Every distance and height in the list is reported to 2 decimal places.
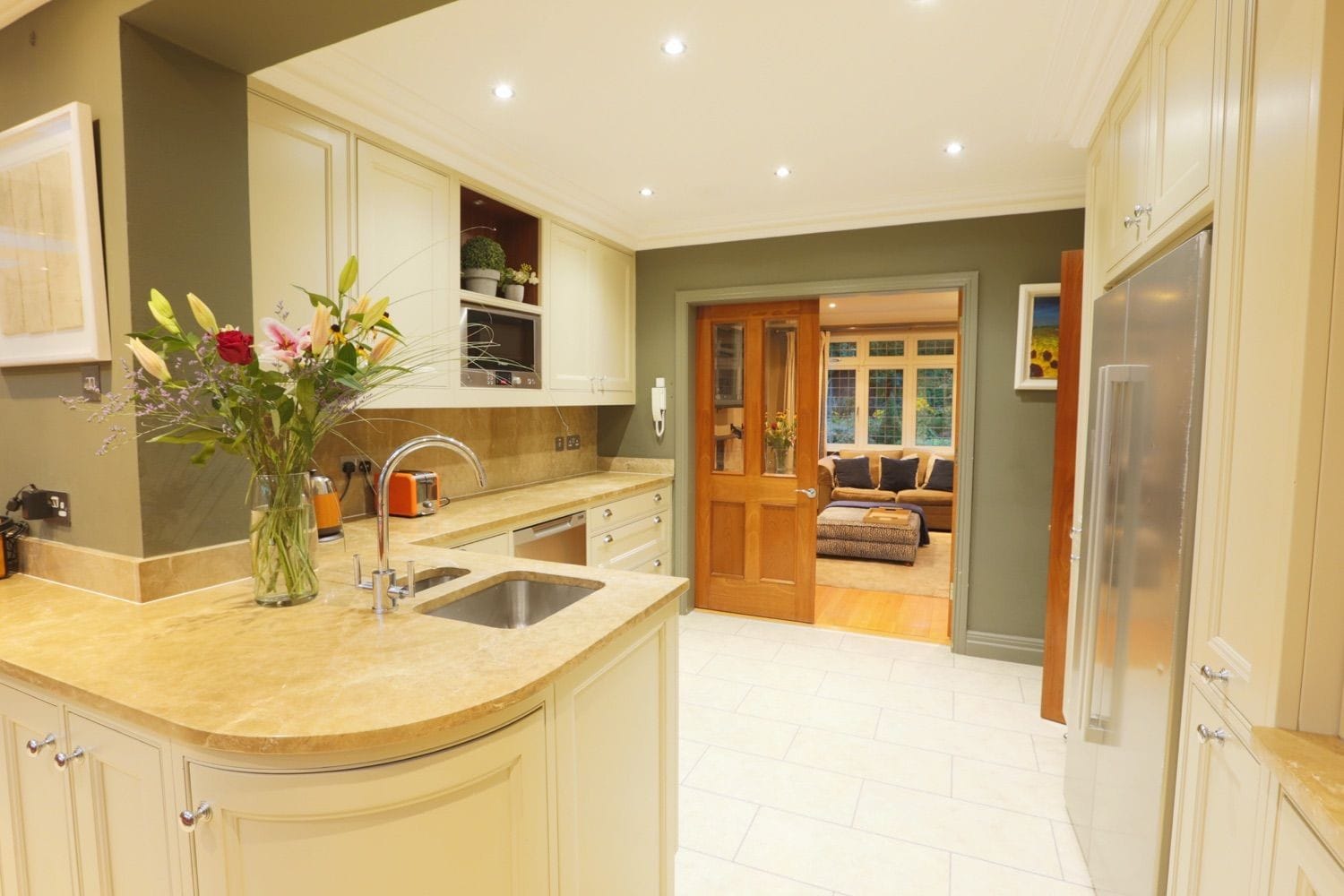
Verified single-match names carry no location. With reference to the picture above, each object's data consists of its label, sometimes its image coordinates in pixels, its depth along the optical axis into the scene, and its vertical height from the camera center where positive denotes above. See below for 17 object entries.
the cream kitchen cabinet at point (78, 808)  1.09 -0.75
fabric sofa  6.85 -0.97
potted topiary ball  3.02 +0.67
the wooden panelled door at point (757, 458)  4.18 -0.34
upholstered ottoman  5.63 -1.17
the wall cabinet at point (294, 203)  2.05 +0.68
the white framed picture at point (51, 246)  1.56 +0.40
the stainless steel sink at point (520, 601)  1.75 -0.55
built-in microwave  2.96 +0.30
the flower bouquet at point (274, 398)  1.34 +0.01
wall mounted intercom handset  4.33 +0.01
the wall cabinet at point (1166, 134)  1.34 +0.69
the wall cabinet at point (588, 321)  3.58 +0.51
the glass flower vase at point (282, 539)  1.48 -0.32
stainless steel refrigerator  1.34 -0.36
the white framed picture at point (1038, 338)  3.40 +0.38
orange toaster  2.79 -0.39
